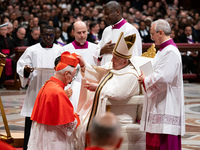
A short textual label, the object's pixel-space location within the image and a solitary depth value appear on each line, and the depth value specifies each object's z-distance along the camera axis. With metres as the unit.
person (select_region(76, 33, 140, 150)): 9.38
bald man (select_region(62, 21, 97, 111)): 12.16
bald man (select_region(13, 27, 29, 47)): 25.37
